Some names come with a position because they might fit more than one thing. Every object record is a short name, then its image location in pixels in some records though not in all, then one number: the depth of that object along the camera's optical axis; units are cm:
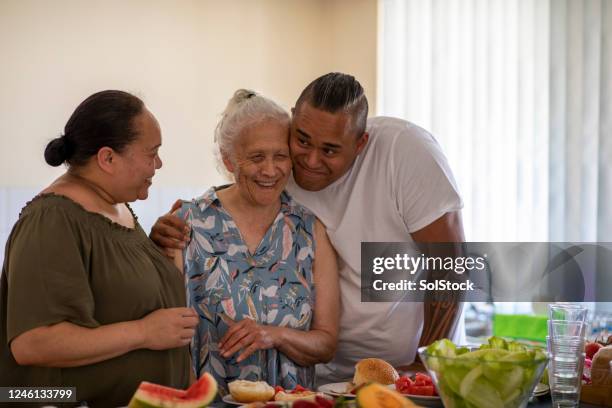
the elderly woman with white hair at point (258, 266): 221
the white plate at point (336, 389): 182
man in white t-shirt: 239
